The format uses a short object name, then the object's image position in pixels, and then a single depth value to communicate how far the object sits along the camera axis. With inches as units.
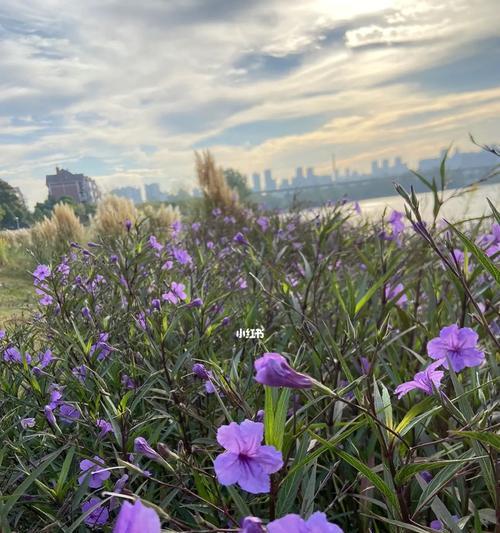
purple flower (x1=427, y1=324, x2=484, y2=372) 36.0
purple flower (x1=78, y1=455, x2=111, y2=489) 34.1
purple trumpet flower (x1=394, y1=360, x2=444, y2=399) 31.7
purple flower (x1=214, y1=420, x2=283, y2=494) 23.7
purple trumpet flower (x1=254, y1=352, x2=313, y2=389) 21.7
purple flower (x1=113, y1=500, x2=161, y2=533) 13.7
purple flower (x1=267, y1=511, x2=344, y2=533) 16.0
